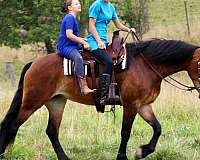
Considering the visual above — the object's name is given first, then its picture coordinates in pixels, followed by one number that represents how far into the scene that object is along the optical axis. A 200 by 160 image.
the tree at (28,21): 33.14
